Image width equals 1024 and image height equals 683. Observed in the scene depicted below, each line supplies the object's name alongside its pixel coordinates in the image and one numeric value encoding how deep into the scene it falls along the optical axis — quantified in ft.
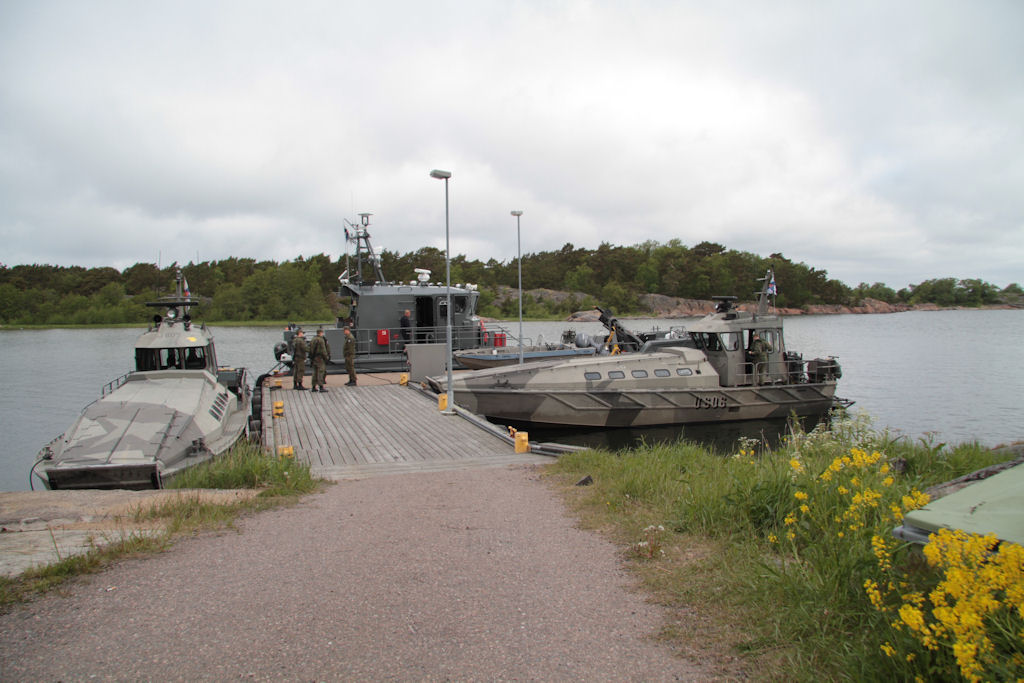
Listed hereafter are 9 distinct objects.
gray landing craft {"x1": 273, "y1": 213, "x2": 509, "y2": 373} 71.41
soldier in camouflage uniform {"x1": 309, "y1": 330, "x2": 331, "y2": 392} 55.36
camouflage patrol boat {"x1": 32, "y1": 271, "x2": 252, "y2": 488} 27.25
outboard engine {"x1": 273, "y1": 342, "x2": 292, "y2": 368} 73.92
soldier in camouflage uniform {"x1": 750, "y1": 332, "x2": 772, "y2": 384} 54.13
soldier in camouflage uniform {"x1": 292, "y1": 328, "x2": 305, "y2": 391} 56.03
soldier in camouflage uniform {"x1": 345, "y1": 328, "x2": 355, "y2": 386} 58.34
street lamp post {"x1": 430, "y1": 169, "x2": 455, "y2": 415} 42.44
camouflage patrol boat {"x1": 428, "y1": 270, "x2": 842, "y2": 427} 48.85
